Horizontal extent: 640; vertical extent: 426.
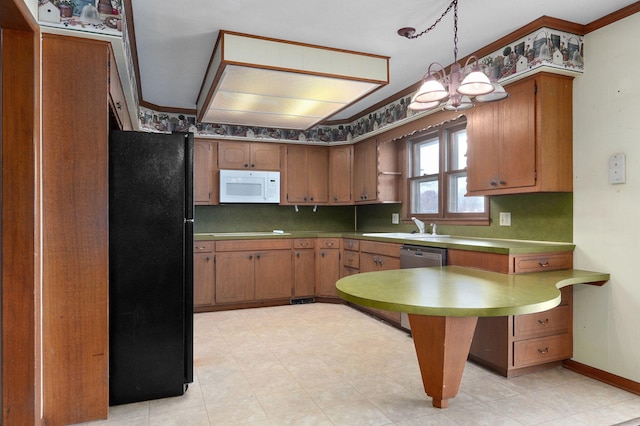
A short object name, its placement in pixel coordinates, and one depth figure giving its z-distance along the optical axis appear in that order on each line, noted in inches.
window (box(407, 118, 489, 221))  155.6
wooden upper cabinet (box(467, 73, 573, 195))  110.7
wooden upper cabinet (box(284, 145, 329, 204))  210.8
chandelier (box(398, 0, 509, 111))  81.1
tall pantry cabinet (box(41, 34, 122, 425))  84.9
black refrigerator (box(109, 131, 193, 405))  94.0
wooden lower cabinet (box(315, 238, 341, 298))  199.2
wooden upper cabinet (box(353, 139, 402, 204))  191.8
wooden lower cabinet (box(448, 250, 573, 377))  106.9
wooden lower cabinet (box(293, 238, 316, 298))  196.4
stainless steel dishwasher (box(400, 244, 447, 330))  129.8
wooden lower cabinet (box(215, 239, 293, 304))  184.2
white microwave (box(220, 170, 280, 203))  196.2
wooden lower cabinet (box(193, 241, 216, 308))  180.5
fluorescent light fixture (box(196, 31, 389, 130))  115.3
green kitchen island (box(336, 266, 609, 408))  67.9
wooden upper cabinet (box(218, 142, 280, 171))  198.7
